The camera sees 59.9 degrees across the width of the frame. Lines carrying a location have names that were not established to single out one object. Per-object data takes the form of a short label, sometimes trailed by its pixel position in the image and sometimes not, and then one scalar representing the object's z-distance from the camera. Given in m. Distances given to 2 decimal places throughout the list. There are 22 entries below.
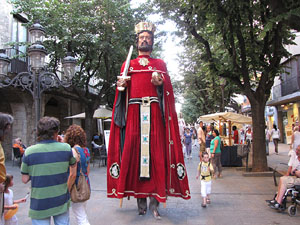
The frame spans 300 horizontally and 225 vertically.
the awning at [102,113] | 13.53
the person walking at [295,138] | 8.36
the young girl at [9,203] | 2.78
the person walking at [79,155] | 3.32
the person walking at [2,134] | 2.26
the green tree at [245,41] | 7.54
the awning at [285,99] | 19.09
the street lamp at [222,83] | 14.66
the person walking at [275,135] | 15.10
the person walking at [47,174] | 2.45
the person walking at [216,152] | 8.26
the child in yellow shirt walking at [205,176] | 4.99
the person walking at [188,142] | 13.14
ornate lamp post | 6.61
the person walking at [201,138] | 9.52
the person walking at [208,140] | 10.45
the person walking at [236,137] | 13.91
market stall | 10.11
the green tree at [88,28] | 10.91
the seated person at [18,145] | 10.94
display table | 10.79
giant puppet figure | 4.30
